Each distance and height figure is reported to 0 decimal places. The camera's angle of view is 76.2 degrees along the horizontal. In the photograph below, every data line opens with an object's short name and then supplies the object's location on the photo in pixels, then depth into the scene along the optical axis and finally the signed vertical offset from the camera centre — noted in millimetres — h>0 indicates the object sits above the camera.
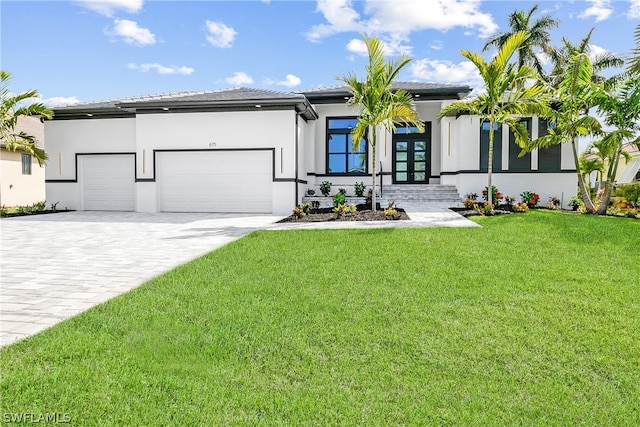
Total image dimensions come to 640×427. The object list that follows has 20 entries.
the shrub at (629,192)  15941 -31
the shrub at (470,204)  12820 -417
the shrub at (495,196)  13933 -179
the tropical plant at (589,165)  19500 +1250
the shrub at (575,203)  14055 -407
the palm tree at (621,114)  11312 +2191
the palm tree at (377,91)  11273 +2821
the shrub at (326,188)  16438 +90
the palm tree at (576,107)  11852 +2589
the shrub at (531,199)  14203 -279
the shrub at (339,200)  13195 -316
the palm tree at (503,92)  11500 +2939
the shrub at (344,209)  11992 -557
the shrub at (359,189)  16078 +54
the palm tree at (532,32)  25438 +9968
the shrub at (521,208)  12000 -500
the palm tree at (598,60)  22328 +7248
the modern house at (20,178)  20000 +584
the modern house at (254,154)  14109 +1385
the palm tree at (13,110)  14367 +2793
